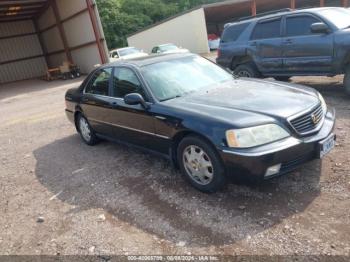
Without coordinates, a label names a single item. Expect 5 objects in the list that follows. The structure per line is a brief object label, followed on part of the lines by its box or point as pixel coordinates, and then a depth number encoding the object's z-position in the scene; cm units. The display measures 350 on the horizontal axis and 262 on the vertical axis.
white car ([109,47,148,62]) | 2031
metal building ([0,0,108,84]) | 1942
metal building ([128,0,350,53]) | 2670
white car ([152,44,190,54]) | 2162
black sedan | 341
